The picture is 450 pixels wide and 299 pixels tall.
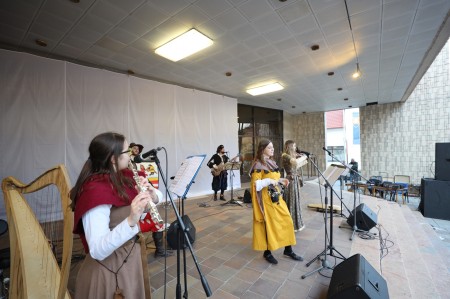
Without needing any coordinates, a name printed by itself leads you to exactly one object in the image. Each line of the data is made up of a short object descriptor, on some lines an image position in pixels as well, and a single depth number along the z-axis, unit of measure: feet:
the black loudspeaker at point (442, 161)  17.52
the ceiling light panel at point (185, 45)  12.41
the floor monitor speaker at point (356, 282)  4.80
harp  3.36
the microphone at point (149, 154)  4.51
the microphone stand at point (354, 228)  11.19
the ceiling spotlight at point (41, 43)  12.40
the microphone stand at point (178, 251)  3.48
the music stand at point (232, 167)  17.84
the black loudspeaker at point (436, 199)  17.51
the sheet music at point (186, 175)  6.05
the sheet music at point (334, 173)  9.39
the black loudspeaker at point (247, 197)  18.38
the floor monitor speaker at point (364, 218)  11.31
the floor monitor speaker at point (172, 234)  8.79
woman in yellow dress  7.96
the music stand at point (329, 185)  7.94
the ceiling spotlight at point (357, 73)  17.15
